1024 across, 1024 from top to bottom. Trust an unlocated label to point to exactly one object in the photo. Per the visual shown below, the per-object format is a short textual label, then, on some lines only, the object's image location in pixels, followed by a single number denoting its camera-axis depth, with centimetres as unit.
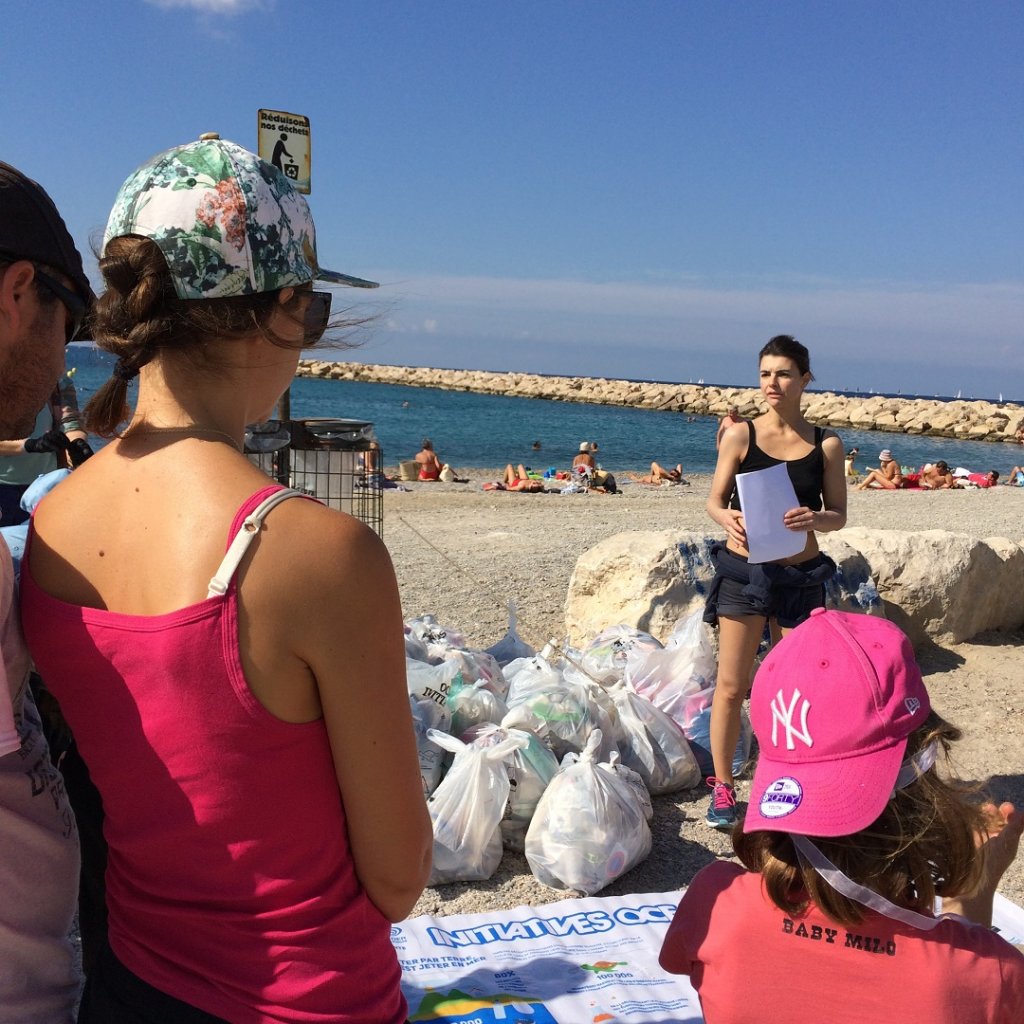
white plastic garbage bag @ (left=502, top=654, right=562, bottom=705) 381
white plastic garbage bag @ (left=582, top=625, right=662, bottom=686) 444
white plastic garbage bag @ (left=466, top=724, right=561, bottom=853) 340
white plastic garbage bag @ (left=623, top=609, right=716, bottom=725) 425
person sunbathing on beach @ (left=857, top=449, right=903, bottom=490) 1964
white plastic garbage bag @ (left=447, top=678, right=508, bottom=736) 378
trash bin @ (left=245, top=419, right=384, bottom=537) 333
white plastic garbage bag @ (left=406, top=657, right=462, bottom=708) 376
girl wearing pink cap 145
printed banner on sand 252
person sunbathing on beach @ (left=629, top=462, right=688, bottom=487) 2086
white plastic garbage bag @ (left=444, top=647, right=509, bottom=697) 407
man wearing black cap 120
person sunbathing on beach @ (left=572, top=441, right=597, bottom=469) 1925
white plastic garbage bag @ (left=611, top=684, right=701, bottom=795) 378
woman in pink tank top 107
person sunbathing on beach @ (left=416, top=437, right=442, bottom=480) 1983
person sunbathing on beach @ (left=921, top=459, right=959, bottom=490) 1994
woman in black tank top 363
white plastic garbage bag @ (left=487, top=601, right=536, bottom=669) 467
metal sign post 408
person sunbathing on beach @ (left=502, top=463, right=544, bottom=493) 1814
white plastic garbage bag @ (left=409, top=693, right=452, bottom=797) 354
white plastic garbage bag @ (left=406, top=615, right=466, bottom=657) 457
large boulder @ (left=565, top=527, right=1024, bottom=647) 530
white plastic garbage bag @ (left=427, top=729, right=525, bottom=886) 319
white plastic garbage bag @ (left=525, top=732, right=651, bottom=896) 317
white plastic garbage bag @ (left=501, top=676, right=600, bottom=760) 365
